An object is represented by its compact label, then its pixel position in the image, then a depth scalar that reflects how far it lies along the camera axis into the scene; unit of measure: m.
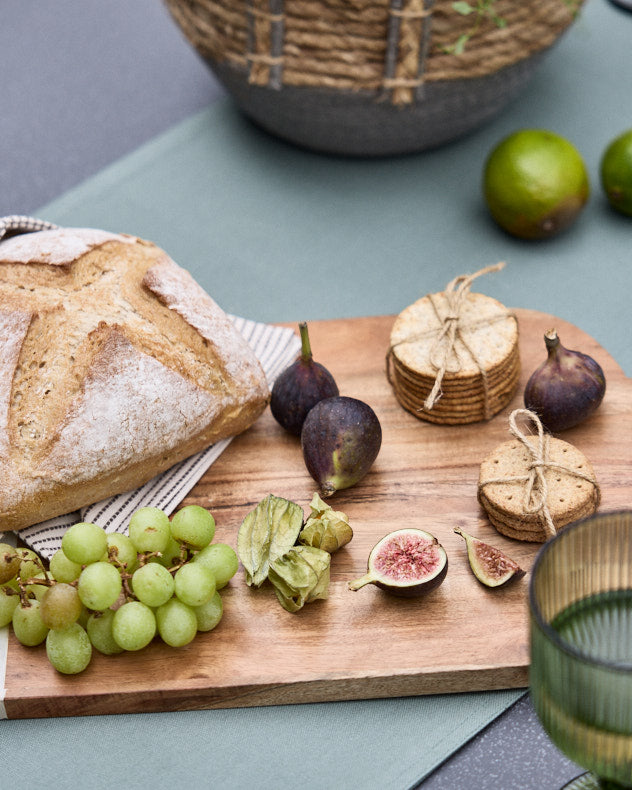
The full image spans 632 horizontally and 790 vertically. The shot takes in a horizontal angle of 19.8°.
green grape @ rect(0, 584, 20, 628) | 0.92
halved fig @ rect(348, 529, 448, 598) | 0.91
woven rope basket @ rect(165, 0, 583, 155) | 1.09
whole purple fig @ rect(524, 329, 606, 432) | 0.99
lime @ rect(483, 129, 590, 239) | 1.11
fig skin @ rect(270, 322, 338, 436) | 1.00
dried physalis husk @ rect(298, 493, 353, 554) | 0.93
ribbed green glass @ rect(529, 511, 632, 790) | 0.76
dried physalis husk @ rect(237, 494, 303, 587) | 0.93
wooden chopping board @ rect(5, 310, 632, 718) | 0.90
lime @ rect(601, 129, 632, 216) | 1.14
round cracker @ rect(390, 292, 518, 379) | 1.00
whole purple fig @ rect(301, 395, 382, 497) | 0.96
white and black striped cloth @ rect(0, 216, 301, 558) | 0.96
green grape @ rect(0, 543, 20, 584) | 0.91
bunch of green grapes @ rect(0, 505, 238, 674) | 0.89
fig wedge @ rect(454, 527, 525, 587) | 0.92
